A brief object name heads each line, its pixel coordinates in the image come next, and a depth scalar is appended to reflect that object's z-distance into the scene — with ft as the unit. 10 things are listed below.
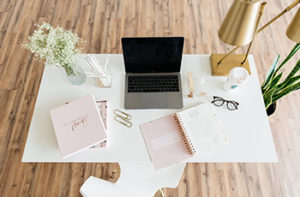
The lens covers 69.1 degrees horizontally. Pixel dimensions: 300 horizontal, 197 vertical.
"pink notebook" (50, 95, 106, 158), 3.61
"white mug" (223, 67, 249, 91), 3.92
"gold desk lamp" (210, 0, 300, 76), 2.78
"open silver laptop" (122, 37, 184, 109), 3.82
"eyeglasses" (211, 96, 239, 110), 4.10
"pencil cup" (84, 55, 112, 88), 3.66
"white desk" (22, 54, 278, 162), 3.71
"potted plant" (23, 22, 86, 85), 3.32
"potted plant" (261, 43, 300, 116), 4.52
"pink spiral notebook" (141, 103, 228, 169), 3.71
